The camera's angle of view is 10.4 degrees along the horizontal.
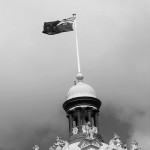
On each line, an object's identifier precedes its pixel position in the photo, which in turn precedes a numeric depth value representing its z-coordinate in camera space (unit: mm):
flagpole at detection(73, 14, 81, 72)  115325
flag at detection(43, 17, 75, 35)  115812
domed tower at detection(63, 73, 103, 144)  111125
